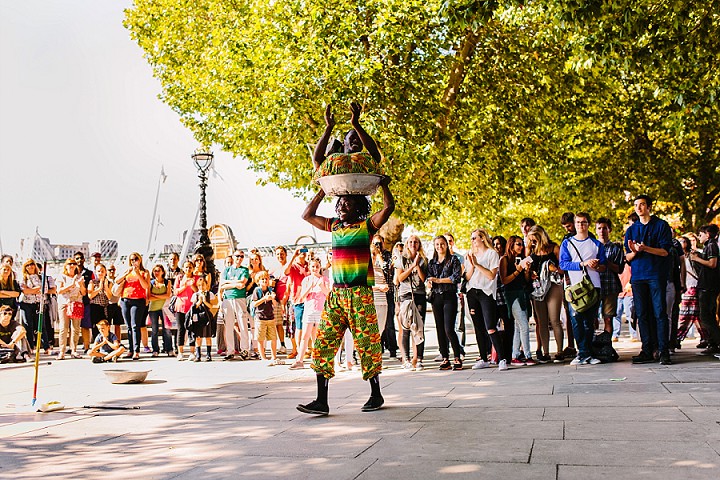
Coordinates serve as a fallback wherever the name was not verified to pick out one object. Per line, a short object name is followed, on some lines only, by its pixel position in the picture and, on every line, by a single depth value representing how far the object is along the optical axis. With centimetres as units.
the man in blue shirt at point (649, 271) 968
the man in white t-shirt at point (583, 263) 1016
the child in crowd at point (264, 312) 1272
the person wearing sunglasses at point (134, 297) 1466
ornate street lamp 1752
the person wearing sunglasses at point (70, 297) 1445
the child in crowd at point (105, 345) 1349
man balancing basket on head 682
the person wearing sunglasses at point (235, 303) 1343
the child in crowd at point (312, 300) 1165
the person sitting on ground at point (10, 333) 1328
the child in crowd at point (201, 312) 1361
